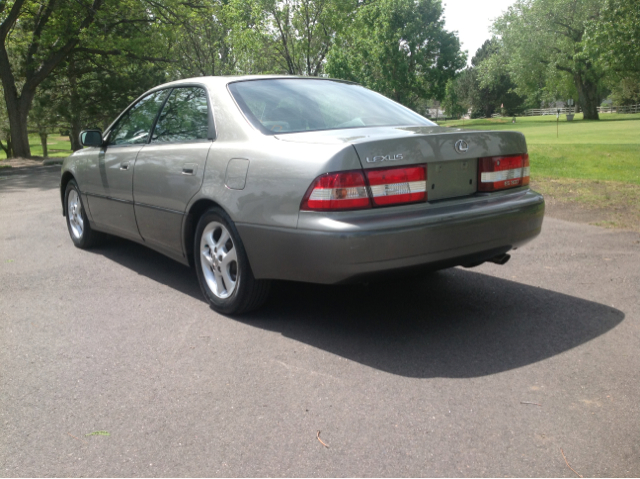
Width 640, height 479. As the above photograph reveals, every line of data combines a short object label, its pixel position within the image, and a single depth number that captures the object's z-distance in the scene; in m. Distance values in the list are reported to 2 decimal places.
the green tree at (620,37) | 22.62
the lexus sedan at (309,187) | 3.65
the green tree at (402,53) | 57.44
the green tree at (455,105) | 82.58
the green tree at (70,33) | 23.66
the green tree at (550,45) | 55.91
